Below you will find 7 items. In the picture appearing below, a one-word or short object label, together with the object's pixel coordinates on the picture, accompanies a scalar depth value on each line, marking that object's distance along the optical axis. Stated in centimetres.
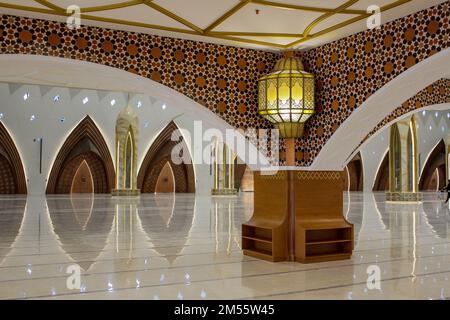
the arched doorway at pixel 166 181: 2252
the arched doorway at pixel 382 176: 2605
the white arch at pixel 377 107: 533
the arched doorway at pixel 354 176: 2597
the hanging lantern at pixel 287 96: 607
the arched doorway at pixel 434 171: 2680
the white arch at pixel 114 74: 577
